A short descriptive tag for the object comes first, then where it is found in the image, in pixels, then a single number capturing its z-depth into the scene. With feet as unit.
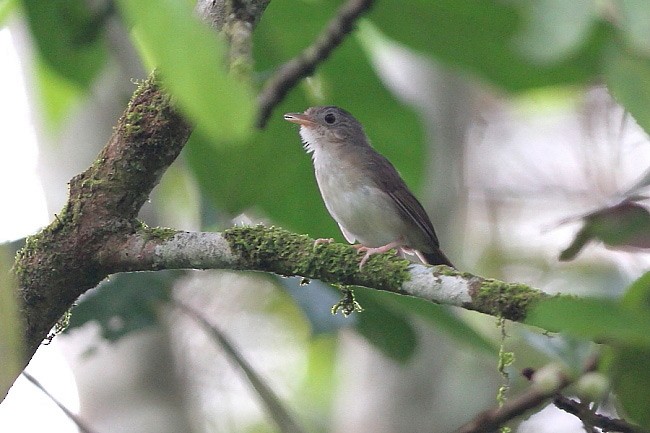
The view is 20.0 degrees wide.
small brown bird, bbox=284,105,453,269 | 31.63
